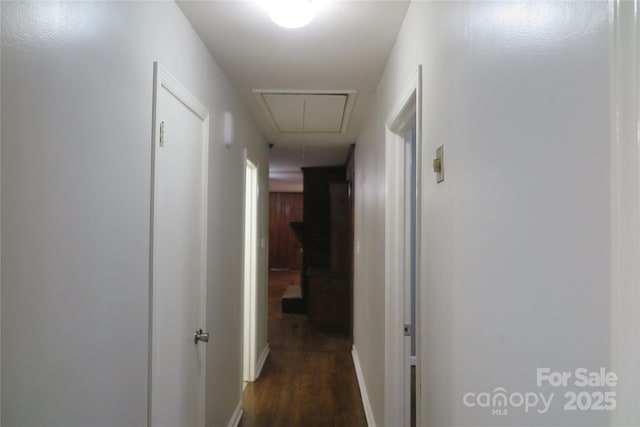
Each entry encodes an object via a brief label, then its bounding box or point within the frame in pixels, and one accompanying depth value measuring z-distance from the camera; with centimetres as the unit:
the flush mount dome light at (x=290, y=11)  148
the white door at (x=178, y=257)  147
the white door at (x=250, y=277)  363
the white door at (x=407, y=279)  214
